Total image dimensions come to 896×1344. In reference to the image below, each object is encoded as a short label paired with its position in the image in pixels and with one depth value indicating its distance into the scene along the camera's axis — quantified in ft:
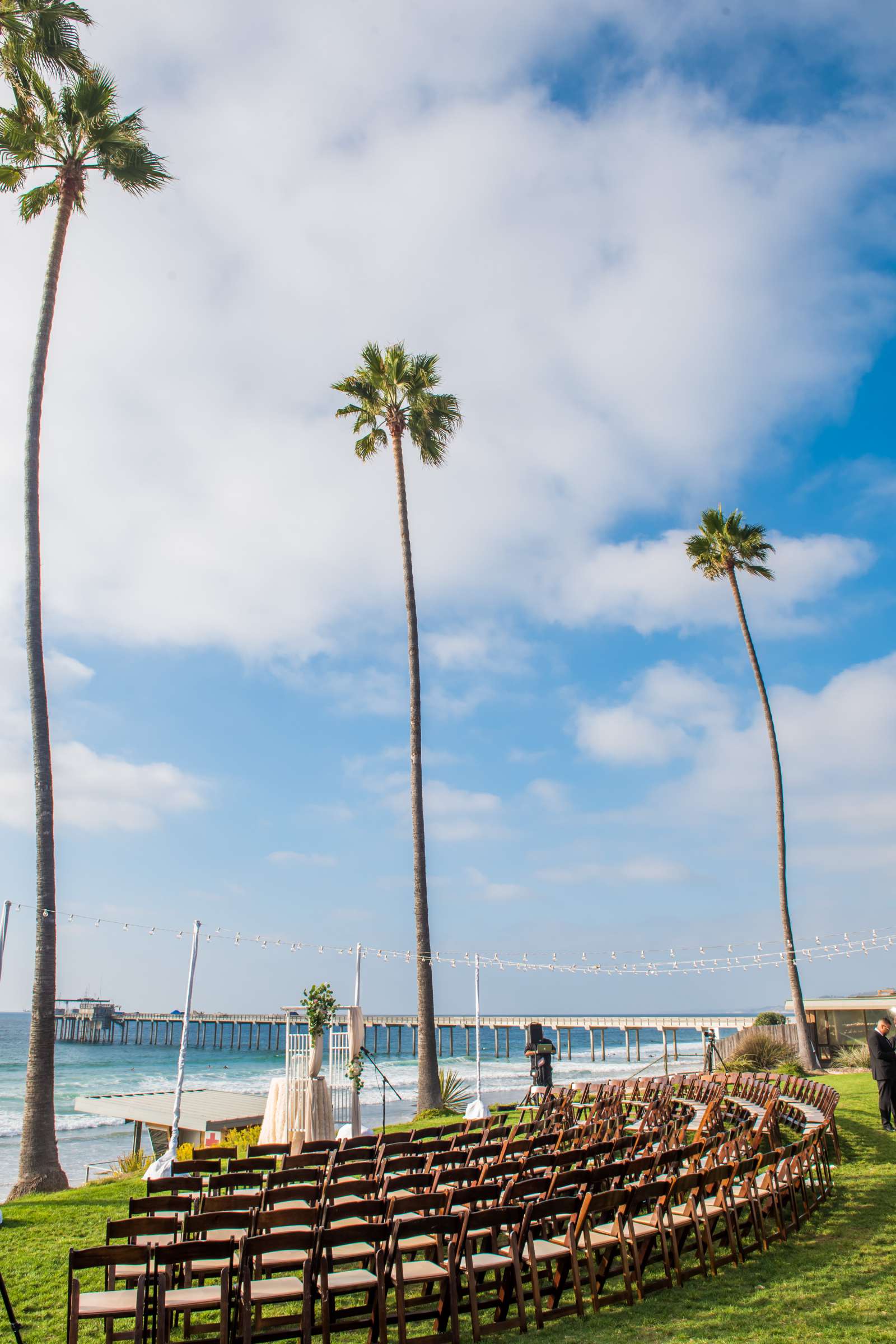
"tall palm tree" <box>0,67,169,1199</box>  37.96
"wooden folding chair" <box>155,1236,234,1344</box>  14.17
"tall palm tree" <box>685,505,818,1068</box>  77.82
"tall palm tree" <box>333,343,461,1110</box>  62.95
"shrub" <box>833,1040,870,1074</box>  67.21
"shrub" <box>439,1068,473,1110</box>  54.95
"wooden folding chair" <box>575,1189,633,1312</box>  17.13
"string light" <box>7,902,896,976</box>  38.09
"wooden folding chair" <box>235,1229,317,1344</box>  14.55
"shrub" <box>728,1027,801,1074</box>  62.23
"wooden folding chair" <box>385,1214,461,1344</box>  15.33
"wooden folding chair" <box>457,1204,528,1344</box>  16.03
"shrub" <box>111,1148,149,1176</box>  45.42
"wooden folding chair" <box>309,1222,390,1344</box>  15.12
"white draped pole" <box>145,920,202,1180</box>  30.19
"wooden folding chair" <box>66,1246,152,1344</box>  13.96
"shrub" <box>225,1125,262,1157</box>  42.88
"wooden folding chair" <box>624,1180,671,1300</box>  17.75
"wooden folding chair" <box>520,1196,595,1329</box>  16.63
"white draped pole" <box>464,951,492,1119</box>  42.65
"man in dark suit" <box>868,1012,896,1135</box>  35.06
